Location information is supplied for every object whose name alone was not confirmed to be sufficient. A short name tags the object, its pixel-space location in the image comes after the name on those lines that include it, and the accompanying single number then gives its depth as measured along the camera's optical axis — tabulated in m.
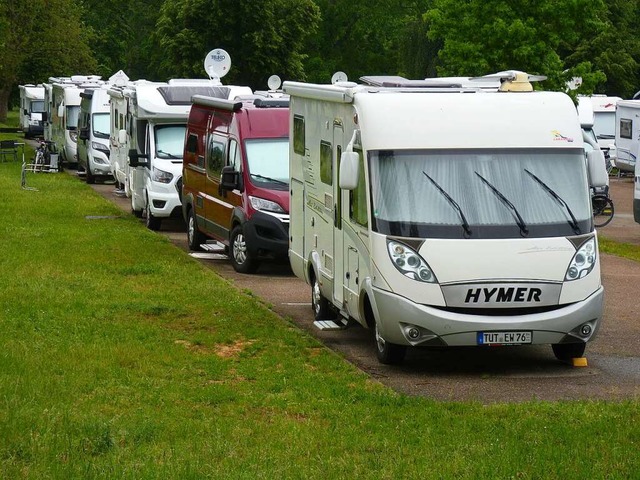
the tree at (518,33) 38.25
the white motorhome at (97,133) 37.97
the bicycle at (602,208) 28.72
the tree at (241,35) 62.38
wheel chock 12.37
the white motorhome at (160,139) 25.22
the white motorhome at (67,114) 43.75
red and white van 19.12
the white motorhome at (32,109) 61.66
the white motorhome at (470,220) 11.59
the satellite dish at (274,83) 35.75
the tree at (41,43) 69.12
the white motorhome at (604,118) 46.63
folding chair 49.19
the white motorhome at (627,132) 39.50
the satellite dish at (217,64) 31.03
